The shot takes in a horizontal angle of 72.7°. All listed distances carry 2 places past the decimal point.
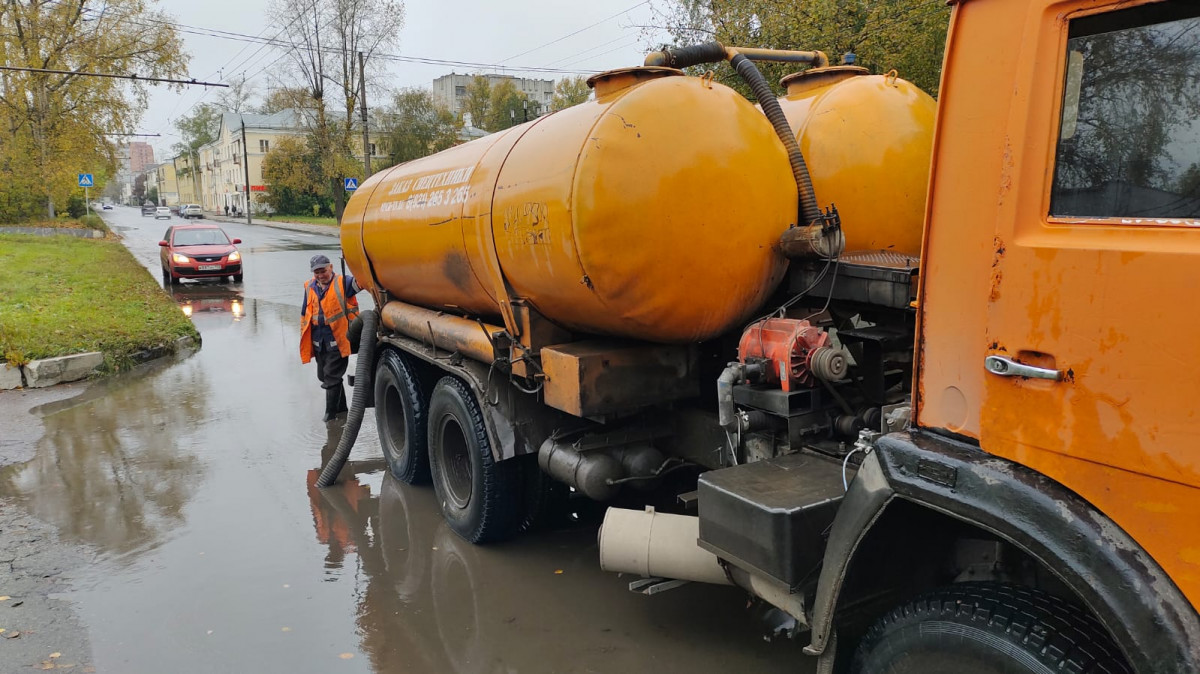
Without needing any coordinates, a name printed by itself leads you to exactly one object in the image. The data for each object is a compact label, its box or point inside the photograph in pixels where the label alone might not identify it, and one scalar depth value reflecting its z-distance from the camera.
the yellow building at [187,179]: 108.31
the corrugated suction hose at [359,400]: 6.13
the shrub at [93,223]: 35.78
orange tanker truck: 1.65
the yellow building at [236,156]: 77.19
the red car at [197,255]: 19.58
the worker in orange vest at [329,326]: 7.76
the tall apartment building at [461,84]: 96.21
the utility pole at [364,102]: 33.19
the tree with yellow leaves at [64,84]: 30.14
